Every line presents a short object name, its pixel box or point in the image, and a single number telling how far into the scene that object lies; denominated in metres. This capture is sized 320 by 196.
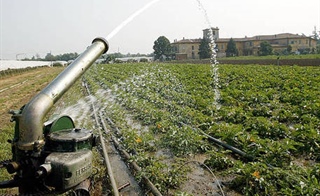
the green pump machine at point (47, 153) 3.05
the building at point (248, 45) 81.25
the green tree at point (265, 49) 65.31
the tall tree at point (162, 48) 78.50
